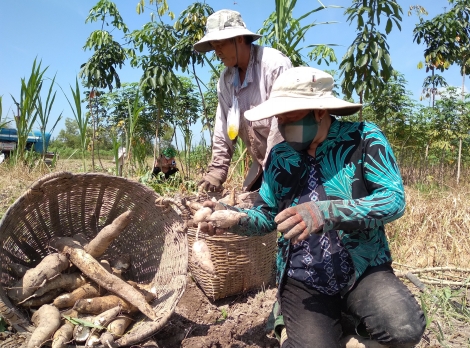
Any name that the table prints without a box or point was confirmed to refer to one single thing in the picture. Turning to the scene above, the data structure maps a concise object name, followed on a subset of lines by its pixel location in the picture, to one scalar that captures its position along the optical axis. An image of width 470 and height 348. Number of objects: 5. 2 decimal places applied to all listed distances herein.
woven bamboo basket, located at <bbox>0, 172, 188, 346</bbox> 1.78
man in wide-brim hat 2.14
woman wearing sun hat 1.30
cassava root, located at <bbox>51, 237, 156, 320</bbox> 1.78
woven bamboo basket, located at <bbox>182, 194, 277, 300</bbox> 2.26
